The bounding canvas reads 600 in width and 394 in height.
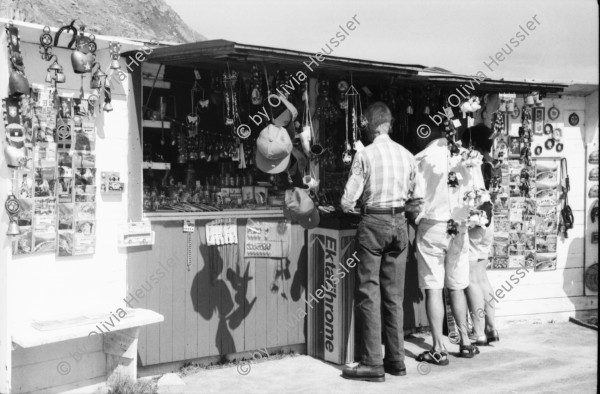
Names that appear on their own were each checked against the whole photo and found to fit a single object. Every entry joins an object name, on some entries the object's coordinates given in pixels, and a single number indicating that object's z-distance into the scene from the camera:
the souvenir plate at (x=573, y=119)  7.80
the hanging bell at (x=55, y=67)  4.78
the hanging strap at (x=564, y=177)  7.70
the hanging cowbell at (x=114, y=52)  5.13
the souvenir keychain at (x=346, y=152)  6.18
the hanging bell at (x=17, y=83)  4.48
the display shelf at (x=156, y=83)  5.73
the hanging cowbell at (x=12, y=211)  4.67
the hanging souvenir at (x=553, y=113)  7.68
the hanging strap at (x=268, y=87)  5.61
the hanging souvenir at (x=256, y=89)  5.96
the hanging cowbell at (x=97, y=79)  5.12
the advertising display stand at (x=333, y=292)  5.82
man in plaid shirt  5.39
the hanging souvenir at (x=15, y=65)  4.49
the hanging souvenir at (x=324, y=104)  6.25
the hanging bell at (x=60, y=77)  4.81
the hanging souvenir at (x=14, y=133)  4.57
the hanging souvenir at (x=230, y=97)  5.86
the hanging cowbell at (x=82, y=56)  4.77
